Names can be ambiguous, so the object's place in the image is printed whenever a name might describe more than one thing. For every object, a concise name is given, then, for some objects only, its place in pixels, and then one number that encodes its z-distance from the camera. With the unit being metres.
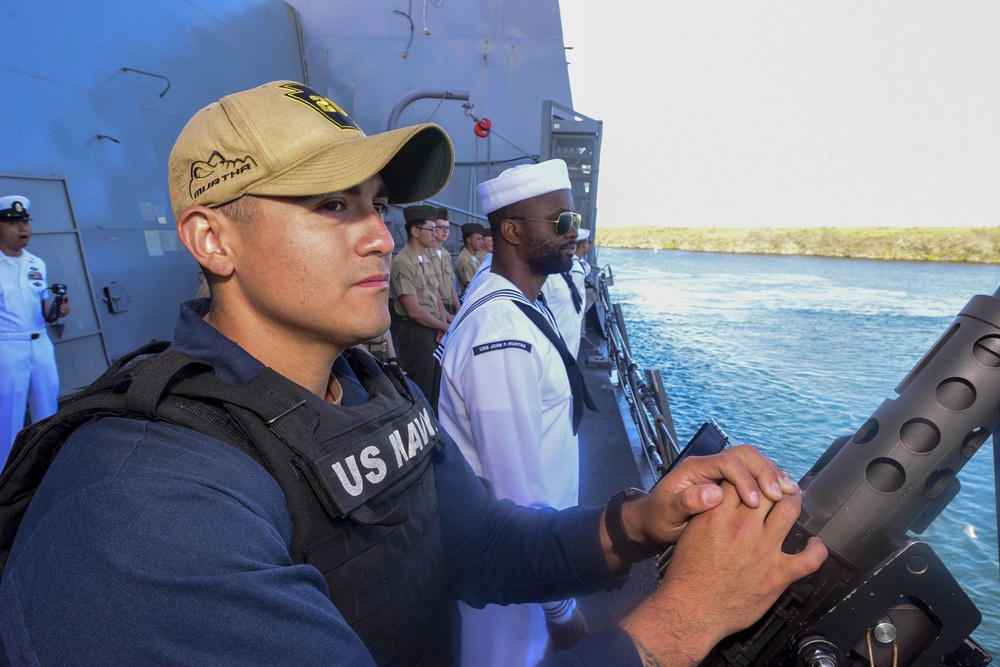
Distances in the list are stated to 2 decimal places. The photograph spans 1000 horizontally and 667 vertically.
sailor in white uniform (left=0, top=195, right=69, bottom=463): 4.34
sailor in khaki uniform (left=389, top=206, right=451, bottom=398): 5.85
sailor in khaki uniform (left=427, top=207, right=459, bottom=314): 6.75
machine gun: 0.94
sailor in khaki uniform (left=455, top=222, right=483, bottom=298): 8.40
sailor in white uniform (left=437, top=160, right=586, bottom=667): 1.95
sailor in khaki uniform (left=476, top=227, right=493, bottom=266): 9.00
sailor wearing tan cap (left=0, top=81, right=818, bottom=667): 0.66
